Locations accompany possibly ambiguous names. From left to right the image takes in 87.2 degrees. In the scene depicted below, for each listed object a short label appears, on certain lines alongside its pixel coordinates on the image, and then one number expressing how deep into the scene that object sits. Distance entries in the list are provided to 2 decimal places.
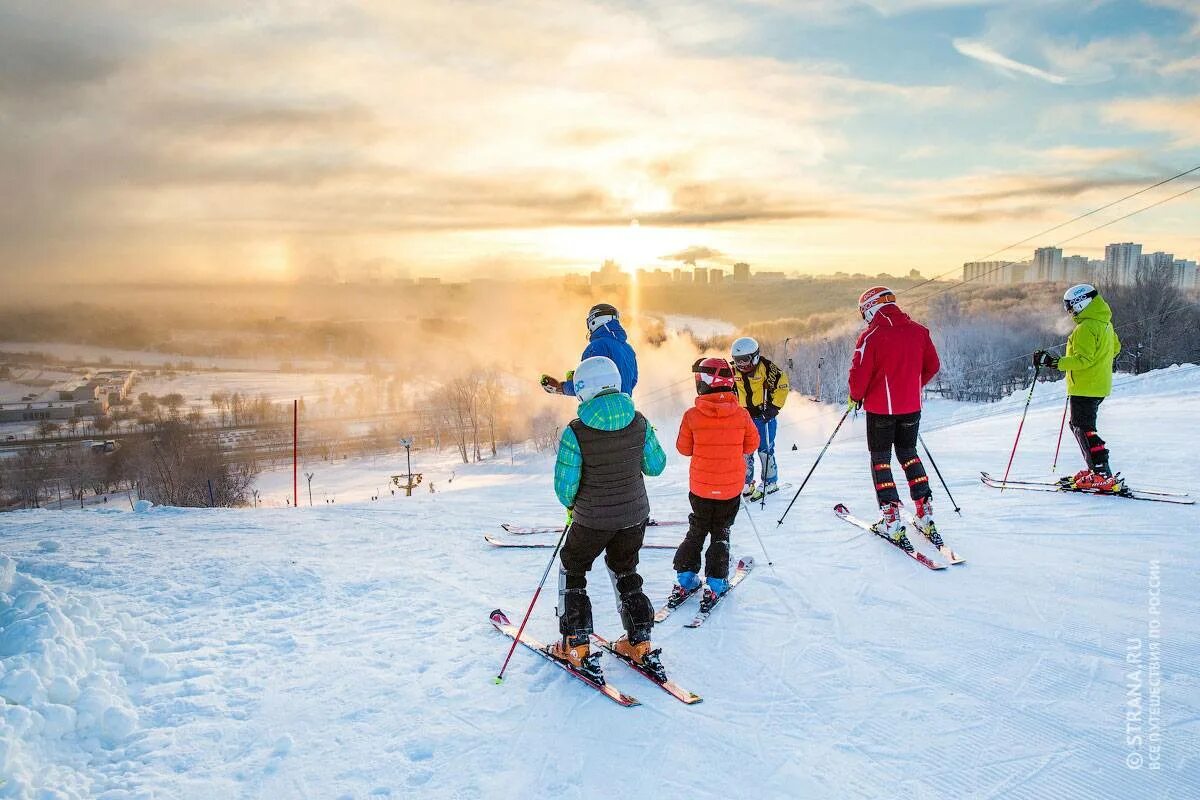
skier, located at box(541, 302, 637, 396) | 6.17
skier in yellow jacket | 7.39
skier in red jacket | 5.60
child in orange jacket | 4.61
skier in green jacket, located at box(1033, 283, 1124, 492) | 6.66
